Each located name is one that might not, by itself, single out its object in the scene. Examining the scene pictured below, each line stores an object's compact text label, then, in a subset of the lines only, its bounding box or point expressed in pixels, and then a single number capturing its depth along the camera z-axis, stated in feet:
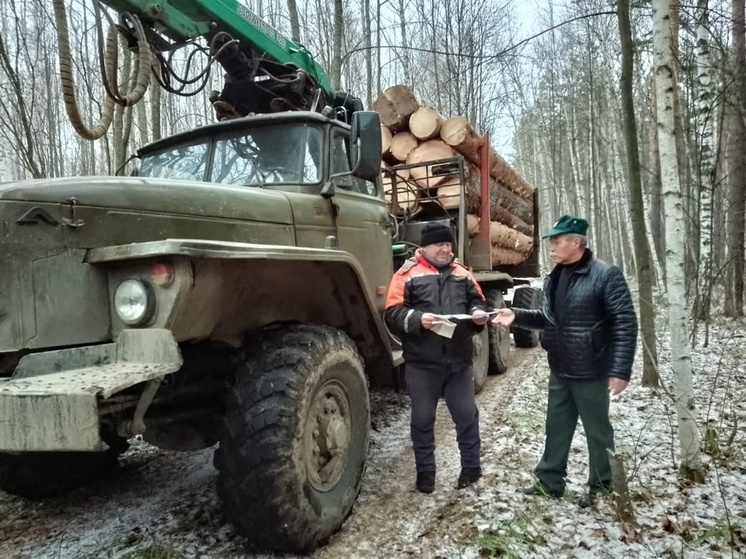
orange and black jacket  11.51
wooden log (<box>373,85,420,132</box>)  22.94
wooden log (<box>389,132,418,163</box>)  22.82
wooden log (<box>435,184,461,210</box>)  21.49
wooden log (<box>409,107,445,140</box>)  22.09
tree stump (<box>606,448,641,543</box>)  9.29
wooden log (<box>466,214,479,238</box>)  22.06
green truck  7.42
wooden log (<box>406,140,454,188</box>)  21.83
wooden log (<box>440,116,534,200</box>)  21.77
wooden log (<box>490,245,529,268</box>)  25.28
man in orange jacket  11.54
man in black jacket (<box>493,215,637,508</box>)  9.52
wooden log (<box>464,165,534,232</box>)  22.34
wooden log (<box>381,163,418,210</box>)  22.07
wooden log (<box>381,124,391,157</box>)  23.41
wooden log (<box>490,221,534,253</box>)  24.95
